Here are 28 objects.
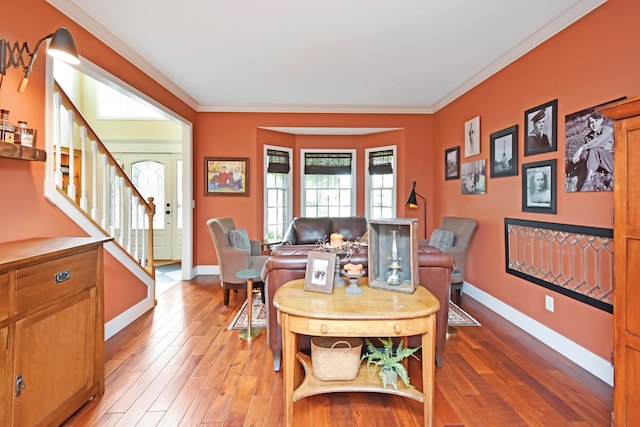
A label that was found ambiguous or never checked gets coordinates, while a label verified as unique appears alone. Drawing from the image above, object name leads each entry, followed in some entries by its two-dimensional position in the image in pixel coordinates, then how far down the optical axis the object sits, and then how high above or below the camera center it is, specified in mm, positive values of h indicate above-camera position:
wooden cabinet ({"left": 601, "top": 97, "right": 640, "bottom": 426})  1432 -193
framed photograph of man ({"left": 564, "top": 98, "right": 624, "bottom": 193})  2307 +462
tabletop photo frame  1940 -324
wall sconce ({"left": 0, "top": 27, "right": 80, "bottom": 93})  1852 +923
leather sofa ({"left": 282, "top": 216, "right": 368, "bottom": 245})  5262 -210
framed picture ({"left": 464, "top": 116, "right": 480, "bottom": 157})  4133 +983
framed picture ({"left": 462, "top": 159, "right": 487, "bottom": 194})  4000 +478
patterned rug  3355 -1049
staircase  2521 +126
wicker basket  1934 -818
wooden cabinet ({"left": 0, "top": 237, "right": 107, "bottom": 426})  1489 -568
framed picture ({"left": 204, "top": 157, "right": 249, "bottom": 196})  5465 +635
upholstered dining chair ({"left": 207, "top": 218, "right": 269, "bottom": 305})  3893 -509
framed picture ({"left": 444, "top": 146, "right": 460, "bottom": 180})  4715 +750
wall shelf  1865 +359
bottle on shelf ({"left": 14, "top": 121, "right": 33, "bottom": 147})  2023 +471
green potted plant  1900 -849
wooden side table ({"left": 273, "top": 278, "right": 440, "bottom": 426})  1665 -521
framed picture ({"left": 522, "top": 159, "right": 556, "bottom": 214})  2850 +258
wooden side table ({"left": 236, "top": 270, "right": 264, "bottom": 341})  3039 -891
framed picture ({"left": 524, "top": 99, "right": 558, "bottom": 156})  2834 +764
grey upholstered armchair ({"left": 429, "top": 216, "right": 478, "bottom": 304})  3965 -289
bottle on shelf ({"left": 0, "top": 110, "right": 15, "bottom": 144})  1898 +480
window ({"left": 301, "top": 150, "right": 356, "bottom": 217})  6273 +577
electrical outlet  2885 -734
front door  6648 +504
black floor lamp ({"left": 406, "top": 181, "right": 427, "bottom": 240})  5094 +218
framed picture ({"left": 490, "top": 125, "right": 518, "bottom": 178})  3396 +663
